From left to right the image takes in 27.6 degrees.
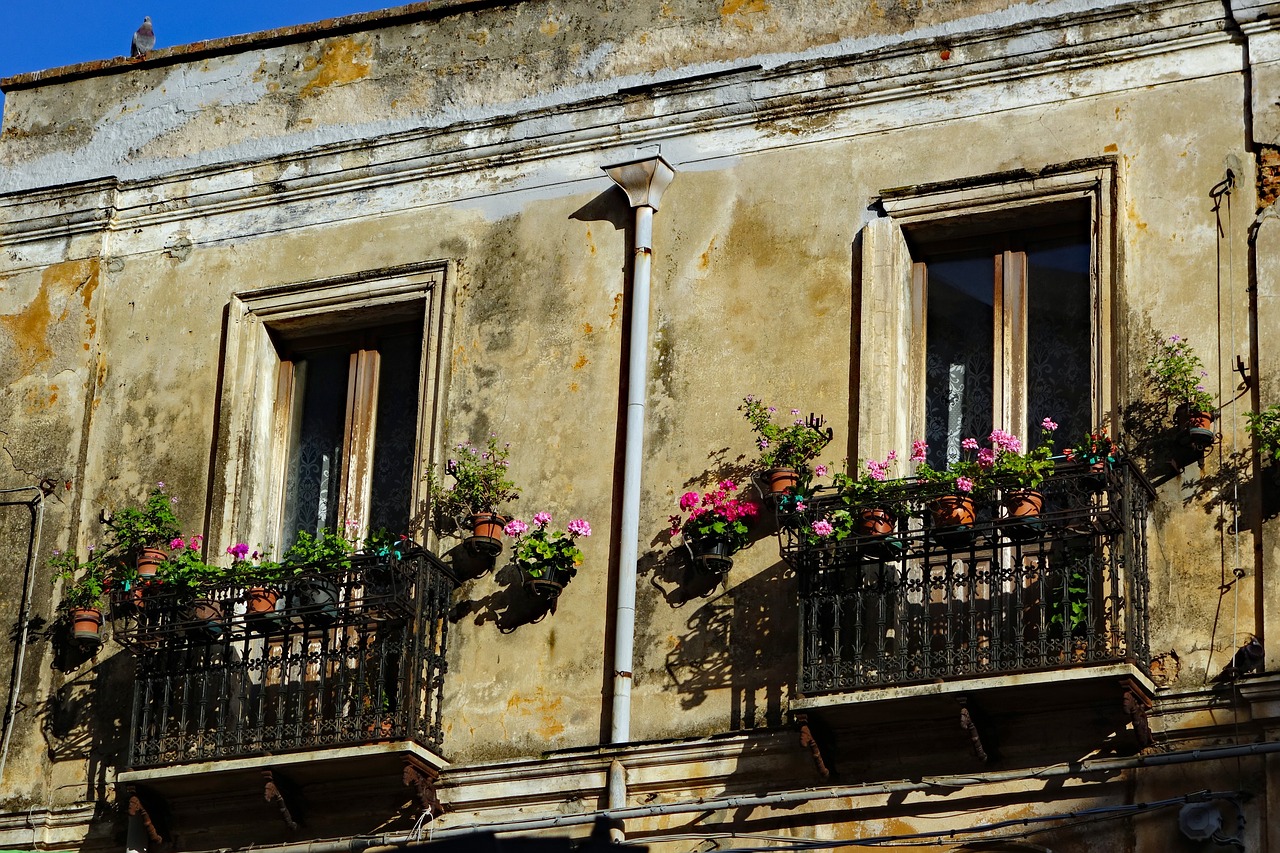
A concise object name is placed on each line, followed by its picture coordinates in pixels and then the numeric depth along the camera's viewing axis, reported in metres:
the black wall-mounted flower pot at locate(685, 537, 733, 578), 13.38
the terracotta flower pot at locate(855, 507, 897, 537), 12.73
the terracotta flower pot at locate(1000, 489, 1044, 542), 12.41
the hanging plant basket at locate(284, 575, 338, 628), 13.61
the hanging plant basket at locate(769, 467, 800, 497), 13.32
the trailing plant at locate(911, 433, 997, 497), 12.59
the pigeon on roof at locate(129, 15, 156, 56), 16.50
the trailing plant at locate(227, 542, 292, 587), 13.84
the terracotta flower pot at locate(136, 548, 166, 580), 14.43
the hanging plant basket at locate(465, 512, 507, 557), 13.91
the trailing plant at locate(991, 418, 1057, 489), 12.46
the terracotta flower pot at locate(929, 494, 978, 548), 12.57
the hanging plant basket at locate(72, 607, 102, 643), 14.44
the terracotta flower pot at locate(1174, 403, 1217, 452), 12.59
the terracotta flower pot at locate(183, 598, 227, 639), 13.95
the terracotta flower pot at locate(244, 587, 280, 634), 13.81
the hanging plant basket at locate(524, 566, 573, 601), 13.64
